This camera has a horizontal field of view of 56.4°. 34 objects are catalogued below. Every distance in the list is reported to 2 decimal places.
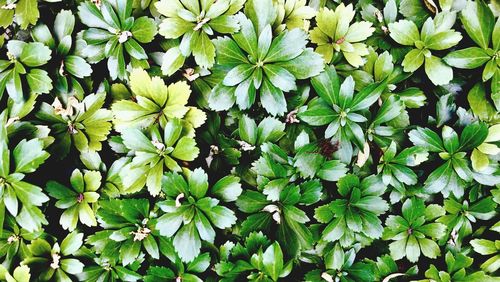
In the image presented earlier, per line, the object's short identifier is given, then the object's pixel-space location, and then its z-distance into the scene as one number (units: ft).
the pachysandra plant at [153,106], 1.50
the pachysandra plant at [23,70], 1.51
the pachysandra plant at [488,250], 1.72
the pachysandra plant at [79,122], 1.56
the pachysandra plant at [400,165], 1.53
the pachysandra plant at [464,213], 1.68
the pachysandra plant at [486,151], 1.54
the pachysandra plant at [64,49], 1.57
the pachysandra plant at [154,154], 1.46
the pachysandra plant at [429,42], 1.58
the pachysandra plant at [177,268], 1.57
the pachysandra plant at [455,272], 1.65
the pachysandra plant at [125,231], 1.53
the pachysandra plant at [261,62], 1.49
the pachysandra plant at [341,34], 1.58
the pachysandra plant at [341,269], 1.60
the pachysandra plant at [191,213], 1.47
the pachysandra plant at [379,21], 1.67
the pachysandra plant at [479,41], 1.55
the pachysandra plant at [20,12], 1.52
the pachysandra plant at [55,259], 1.59
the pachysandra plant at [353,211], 1.54
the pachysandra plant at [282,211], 1.51
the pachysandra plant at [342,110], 1.49
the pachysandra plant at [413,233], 1.65
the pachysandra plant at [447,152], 1.56
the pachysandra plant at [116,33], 1.53
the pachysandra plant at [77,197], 1.56
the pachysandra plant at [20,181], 1.43
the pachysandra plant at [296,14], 1.59
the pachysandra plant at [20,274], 1.53
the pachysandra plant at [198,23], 1.48
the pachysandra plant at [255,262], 1.49
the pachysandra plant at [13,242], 1.59
